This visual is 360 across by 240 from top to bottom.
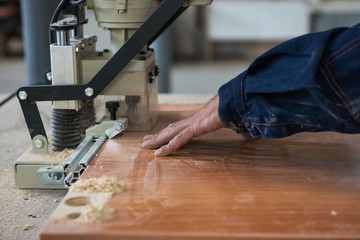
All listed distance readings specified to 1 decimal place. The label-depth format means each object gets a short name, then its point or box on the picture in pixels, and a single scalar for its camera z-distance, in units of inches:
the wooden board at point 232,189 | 49.5
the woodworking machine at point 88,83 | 61.3
